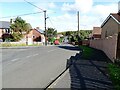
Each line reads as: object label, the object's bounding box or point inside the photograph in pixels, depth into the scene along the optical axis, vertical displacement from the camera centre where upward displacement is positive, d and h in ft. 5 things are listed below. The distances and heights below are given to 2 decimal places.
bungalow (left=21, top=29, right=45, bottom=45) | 109.61 +7.25
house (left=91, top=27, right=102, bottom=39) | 86.95 +8.21
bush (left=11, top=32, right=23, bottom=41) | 84.76 +4.69
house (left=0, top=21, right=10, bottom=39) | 95.85 +11.97
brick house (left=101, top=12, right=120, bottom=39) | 37.74 +7.02
